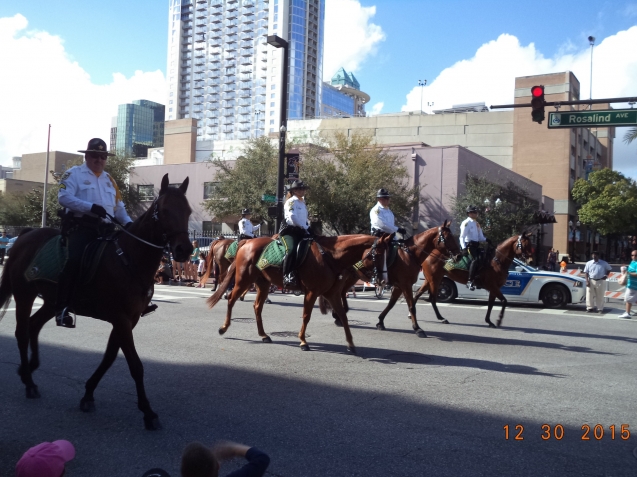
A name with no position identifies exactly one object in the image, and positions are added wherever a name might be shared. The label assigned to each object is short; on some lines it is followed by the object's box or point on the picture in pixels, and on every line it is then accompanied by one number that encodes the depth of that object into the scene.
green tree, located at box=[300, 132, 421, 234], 28.70
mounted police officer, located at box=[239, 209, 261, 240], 16.59
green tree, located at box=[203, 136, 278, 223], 33.42
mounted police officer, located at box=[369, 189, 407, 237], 10.85
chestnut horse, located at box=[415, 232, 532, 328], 12.62
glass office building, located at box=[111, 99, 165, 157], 194.00
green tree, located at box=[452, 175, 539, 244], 28.92
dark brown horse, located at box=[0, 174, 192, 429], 5.28
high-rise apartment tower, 140.62
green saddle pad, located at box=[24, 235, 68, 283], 5.65
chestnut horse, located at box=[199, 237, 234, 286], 15.98
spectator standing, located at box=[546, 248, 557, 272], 34.62
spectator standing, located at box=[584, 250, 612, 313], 17.14
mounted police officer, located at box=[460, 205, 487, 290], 12.84
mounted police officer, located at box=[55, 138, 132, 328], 5.53
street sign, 13.48
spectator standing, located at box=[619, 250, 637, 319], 15.80
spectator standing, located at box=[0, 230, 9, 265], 26.81
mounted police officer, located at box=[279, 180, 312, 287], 9.29
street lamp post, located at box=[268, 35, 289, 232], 18.66
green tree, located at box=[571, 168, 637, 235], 52.94
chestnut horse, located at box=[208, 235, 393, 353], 8.91
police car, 17.20
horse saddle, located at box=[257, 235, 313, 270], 9.19
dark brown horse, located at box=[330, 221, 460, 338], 10.66
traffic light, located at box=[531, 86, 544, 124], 14.94
